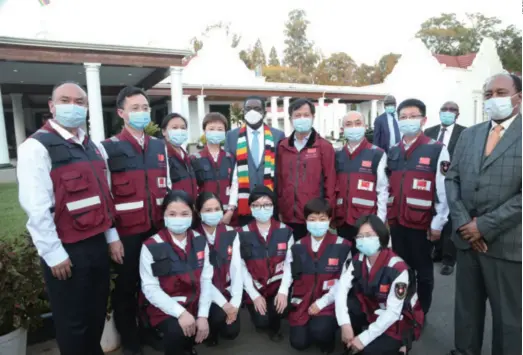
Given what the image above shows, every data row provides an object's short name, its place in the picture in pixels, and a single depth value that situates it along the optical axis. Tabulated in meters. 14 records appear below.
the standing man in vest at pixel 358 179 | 3.40
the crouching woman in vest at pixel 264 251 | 3.27
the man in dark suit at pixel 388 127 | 6.10
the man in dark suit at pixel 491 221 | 2.35
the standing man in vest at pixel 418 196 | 3.26
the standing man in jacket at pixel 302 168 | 3.48
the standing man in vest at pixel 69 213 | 2.18
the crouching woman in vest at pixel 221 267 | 3.06
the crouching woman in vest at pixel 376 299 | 2.64
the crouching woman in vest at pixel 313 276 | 2.97
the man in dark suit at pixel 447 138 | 4.63
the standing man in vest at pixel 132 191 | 2.87
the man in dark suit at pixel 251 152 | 3.79
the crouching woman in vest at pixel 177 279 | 2.71
